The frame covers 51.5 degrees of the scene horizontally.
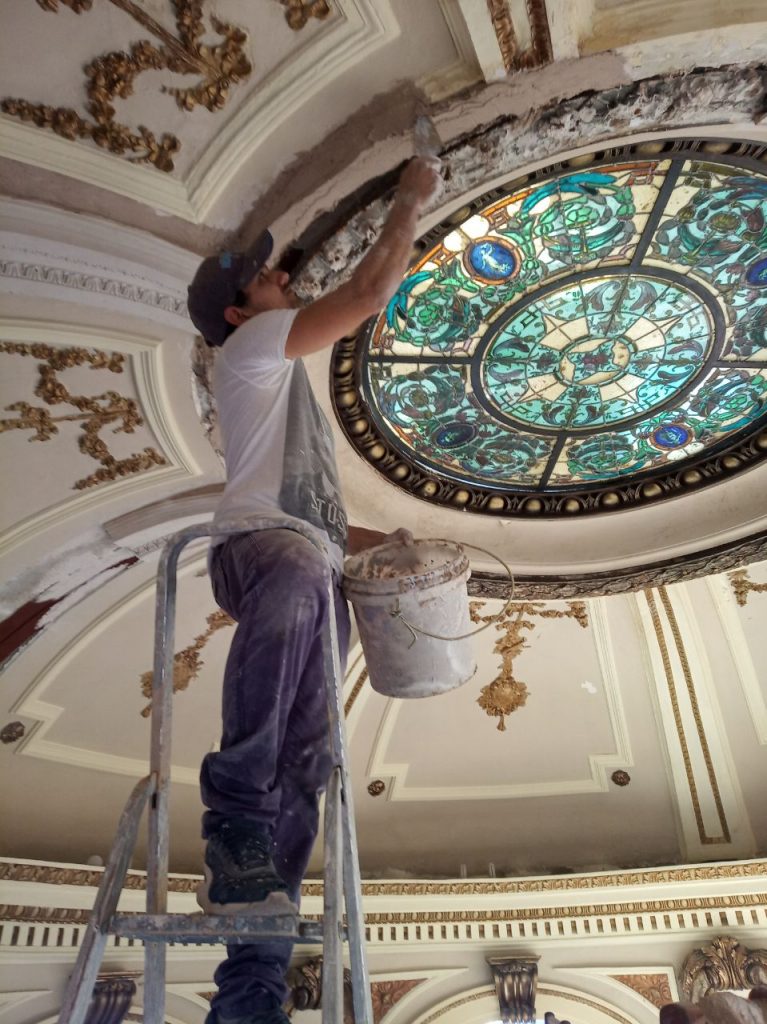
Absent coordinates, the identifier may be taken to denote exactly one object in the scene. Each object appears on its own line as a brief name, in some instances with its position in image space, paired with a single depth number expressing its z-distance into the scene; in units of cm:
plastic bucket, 186
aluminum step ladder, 112
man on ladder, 127
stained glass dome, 293
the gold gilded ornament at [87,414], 316
